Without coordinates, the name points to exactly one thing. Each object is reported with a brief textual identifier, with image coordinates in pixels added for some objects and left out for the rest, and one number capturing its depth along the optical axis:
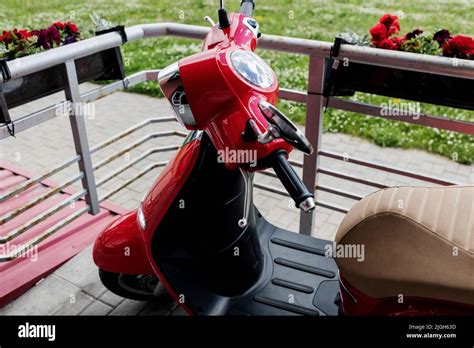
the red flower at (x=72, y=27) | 2.64
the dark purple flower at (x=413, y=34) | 2.40
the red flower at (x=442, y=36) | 2.28
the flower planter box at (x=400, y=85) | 2.14
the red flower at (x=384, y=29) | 2.39
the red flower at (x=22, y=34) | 2.47
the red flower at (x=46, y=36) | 2.51
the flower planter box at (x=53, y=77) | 2.22
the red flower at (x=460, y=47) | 2.14
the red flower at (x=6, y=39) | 2.46
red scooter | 1.46
